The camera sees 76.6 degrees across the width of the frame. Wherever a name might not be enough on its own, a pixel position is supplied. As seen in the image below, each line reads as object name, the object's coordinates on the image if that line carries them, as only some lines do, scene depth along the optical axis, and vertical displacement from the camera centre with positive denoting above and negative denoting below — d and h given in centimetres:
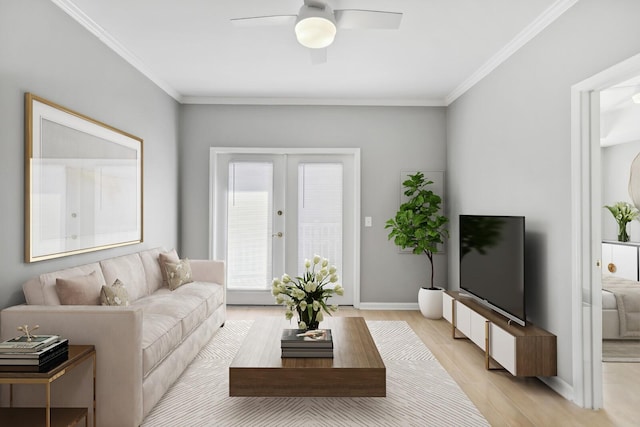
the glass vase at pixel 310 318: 286 -72
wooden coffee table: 236 -95
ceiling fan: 249 +124
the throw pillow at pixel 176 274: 391 -57
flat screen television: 302 -39
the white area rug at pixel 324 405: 242 -122
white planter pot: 478 -103
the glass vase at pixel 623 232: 565 -21
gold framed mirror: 253 +24
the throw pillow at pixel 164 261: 406 -46
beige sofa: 221 -77
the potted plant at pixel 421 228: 479 -14
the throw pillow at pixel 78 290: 252 -48
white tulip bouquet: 279 -56
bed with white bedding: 369 -89
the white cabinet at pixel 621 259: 540 -58
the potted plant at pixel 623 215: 559 +3
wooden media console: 278 -92
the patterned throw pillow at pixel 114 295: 268 -54
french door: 529 +5
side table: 182 -96
